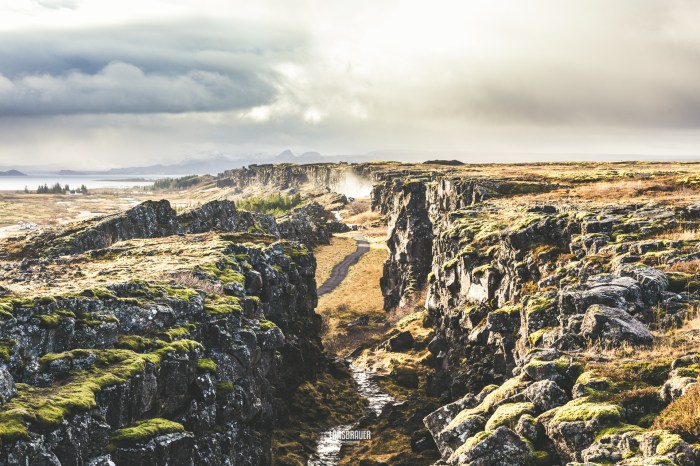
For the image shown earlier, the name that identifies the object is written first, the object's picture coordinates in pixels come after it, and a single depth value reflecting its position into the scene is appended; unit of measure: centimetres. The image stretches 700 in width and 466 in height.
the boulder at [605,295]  3188
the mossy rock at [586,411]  2233
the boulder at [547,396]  2517
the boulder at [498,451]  2242
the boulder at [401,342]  7856
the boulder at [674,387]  2216
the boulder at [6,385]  2267
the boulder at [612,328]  2830
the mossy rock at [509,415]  2493
